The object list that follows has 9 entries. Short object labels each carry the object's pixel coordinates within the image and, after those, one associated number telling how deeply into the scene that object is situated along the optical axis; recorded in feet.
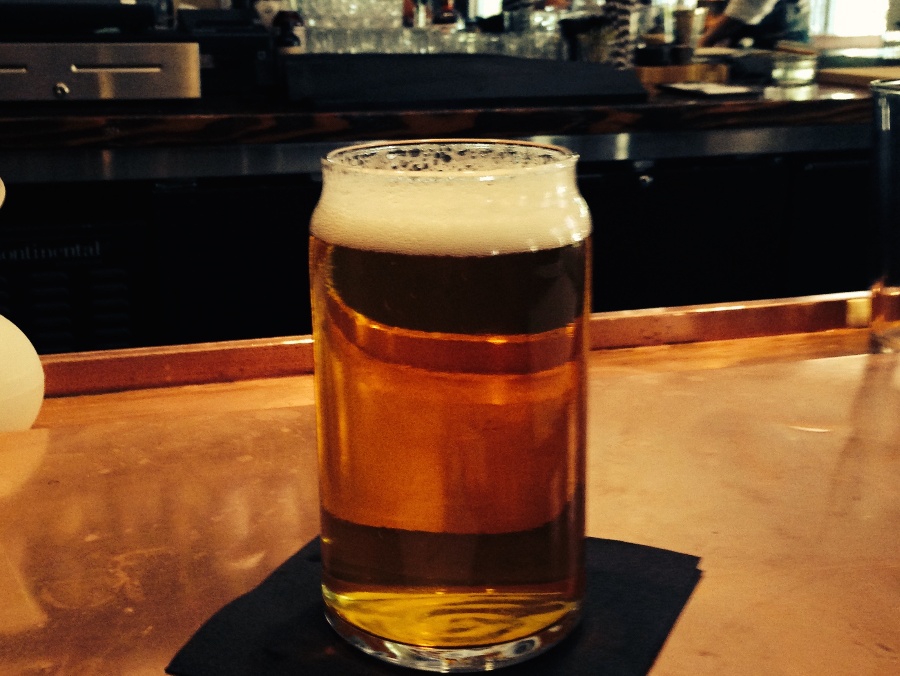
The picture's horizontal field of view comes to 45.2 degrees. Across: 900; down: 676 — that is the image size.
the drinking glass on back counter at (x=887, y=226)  2.64
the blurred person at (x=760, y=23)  10.58
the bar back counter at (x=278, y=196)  6.08
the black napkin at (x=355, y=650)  1.34
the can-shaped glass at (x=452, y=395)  1.28
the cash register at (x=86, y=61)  6.47
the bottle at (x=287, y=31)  8.15
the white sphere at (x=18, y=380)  2.13
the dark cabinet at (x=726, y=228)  7.02
